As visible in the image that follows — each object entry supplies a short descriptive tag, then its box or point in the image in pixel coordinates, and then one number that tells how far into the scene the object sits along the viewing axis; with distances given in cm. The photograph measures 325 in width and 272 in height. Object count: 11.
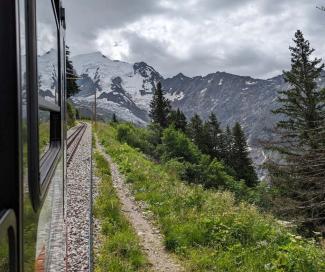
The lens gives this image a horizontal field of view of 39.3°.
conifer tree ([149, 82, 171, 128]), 6862
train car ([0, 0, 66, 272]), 124
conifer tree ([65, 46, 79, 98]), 5841
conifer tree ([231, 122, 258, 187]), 6606
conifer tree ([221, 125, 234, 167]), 6818
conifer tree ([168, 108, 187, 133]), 6962
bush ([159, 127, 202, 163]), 4062
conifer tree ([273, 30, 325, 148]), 3319
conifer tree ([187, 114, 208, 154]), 7050
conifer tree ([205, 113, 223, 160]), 7067
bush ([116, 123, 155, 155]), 3981
